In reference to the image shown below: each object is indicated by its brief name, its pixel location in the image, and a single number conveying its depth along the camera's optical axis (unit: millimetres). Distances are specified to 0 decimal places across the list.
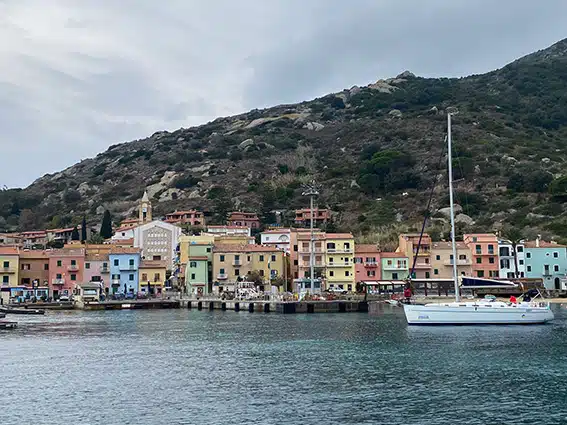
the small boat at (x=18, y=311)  78688
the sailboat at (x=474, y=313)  54781
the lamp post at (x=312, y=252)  80412
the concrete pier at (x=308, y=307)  74875
